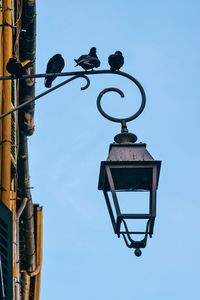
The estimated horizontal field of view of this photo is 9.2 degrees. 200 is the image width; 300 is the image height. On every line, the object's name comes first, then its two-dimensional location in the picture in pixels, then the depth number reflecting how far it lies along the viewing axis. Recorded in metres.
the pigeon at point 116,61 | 11.42
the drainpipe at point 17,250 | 23.42
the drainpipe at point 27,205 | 25.06
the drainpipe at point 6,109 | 18.94
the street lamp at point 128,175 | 10.37
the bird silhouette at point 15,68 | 11.34
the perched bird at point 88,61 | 11.73
